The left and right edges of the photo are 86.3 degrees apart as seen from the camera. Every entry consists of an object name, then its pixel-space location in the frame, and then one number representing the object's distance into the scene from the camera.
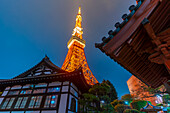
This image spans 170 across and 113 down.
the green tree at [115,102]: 18.45
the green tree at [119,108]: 15.60
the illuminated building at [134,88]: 25.41
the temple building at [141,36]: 2.09
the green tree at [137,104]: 17.19
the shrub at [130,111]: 13.54
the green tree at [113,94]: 22.98
